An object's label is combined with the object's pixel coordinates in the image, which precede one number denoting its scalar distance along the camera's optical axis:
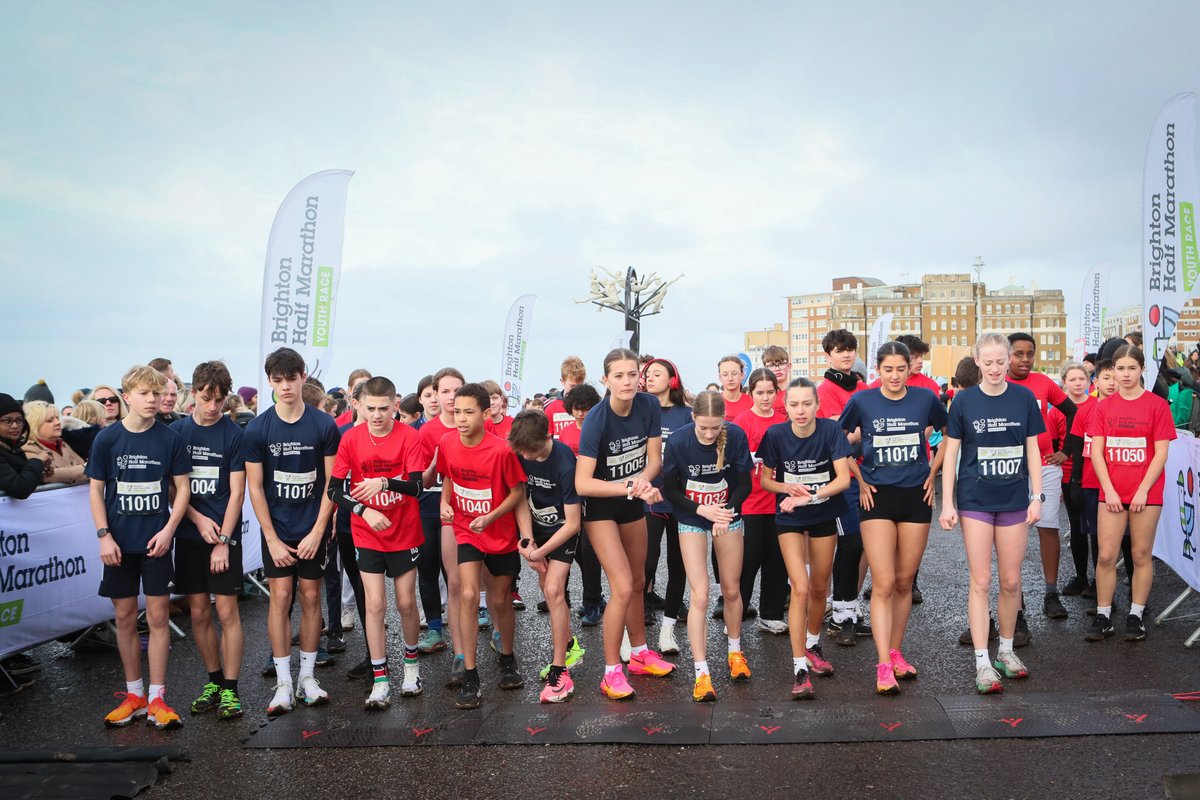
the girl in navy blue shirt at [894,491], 5.33
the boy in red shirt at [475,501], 5.31
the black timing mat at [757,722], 4.48
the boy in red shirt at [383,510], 5.33
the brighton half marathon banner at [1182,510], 6.53
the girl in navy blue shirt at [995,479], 5.34
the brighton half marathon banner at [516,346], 22.28
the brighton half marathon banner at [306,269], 9.54
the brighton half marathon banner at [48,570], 5.96
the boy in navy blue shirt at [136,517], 5.25
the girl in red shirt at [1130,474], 6.15
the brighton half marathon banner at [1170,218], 8.80
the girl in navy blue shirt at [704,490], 5.30
